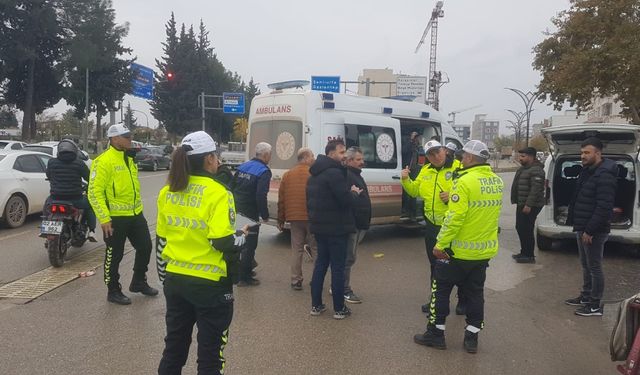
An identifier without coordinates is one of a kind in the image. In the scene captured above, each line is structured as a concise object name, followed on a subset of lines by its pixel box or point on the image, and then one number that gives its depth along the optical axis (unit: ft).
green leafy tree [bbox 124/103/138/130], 220.43
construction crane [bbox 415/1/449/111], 264.93
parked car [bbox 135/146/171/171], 99.78
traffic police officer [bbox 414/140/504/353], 14.25
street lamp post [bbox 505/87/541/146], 110.69
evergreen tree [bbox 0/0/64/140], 118.32
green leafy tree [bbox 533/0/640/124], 57.00
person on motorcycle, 23.30
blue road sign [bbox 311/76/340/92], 101.24
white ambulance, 27.63
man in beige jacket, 19.97
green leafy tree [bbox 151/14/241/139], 196.44
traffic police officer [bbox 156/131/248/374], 9.82
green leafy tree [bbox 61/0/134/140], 129.29
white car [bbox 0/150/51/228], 31.63
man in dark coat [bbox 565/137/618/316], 17.28
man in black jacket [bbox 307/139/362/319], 16.52
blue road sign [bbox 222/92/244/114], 151.74
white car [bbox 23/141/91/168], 50.29
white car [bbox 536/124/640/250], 26.02
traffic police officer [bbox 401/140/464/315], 17.54
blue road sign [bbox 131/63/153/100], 141.69
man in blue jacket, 20.75
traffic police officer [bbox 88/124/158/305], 17.46
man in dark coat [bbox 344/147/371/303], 17.53
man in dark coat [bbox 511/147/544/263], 25.95
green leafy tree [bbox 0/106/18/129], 134.41
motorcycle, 22.62
